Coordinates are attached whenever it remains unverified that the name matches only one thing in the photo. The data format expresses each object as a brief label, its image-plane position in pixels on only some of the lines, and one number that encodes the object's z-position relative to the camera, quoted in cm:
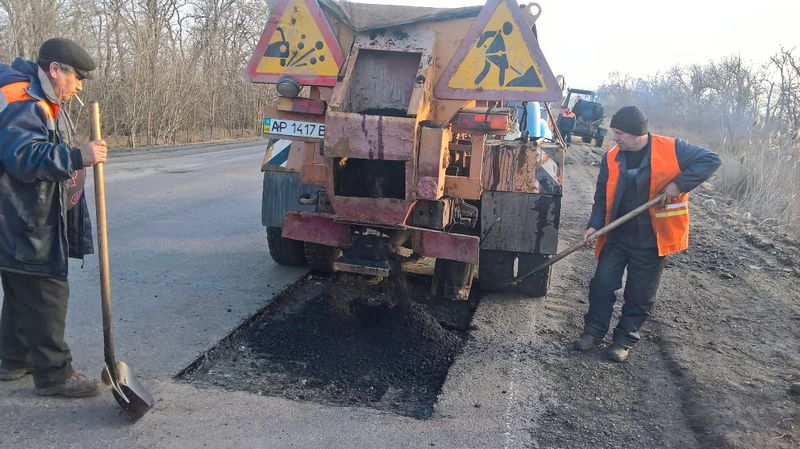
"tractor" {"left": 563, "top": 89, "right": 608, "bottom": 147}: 2703
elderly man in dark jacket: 293
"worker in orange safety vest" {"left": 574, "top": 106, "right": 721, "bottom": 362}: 417
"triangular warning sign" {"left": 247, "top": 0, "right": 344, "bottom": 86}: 409
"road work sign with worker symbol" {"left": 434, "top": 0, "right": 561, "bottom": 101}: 397
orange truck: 377
